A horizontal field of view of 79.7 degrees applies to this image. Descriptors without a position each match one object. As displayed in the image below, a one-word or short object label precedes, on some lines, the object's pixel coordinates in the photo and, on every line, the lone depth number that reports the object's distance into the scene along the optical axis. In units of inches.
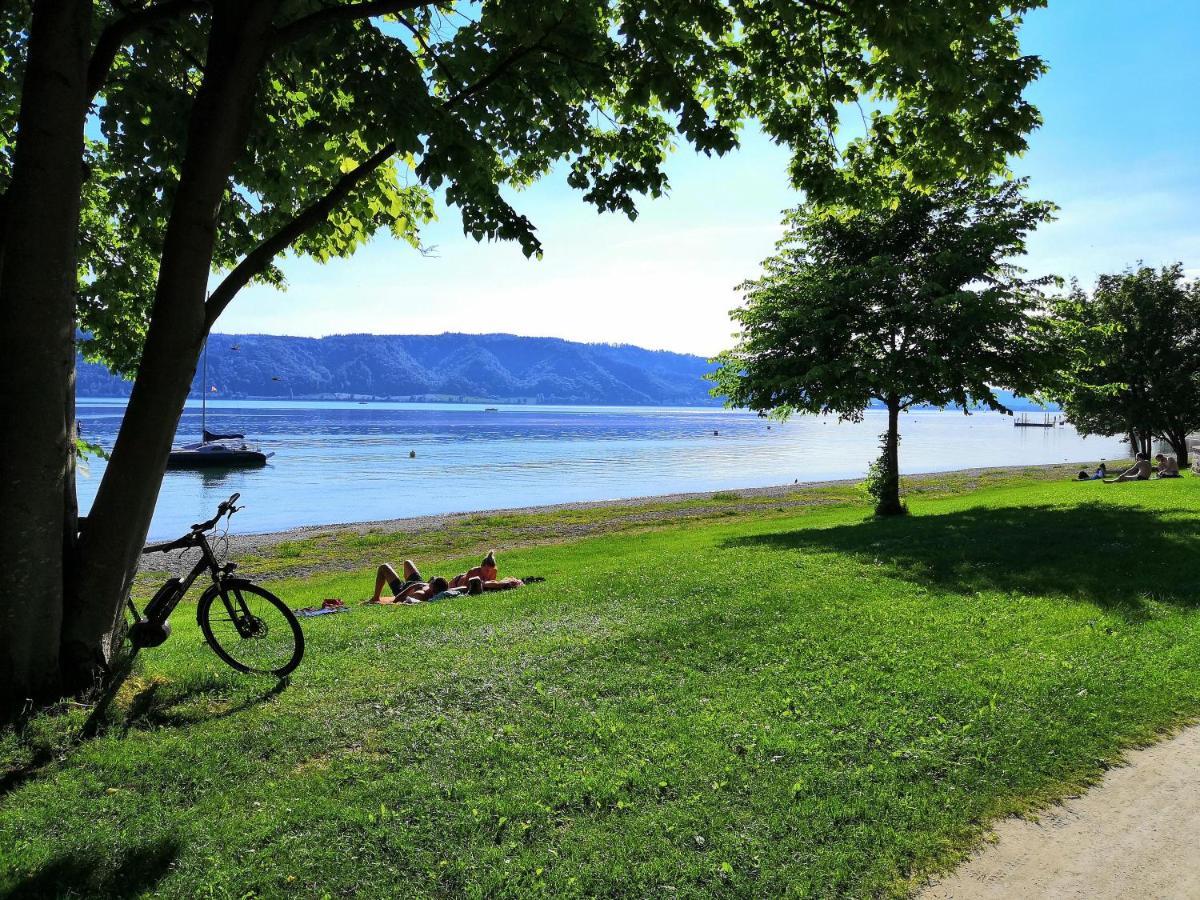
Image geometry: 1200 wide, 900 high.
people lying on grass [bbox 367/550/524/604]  465.4
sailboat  2691.9
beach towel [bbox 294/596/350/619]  445.6
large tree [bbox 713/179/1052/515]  719.7
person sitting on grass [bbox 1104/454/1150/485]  985.5
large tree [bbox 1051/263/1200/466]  1343.5
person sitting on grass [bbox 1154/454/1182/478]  1007.0
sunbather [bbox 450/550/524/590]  479.2
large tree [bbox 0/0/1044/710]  193.2
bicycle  255.3
